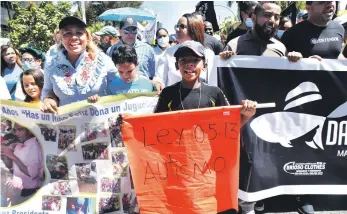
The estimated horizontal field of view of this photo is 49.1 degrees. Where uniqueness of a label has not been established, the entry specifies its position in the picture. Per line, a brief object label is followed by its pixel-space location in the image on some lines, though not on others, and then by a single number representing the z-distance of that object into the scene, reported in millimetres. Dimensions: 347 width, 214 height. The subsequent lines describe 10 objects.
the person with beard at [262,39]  3506
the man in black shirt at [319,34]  3625
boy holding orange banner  2879
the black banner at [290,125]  3559
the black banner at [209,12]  6961
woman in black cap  3135
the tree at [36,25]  12844
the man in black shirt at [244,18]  4863
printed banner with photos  3105
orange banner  2883
